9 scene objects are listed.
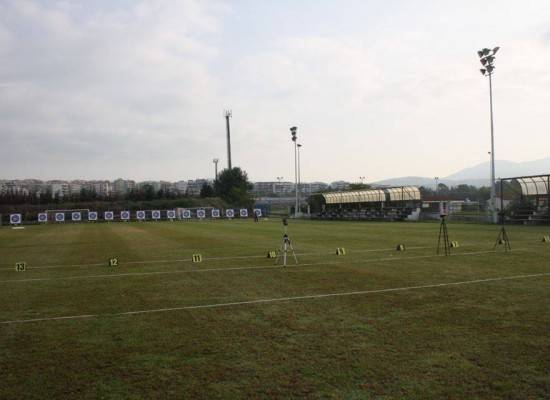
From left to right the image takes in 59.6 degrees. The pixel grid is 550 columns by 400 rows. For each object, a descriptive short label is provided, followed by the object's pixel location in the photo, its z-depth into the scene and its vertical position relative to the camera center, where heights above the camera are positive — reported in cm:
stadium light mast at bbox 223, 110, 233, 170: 10463 +1328
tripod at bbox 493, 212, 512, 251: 1666 -179
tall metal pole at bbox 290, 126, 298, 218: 6134 +867
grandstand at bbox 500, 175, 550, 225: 3146 -29
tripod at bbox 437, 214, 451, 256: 1480 -178
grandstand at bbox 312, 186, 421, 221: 4775 -62
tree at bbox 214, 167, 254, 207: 10386 +456
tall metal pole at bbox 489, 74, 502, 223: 3616 +267
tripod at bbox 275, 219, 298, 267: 1385 -117
